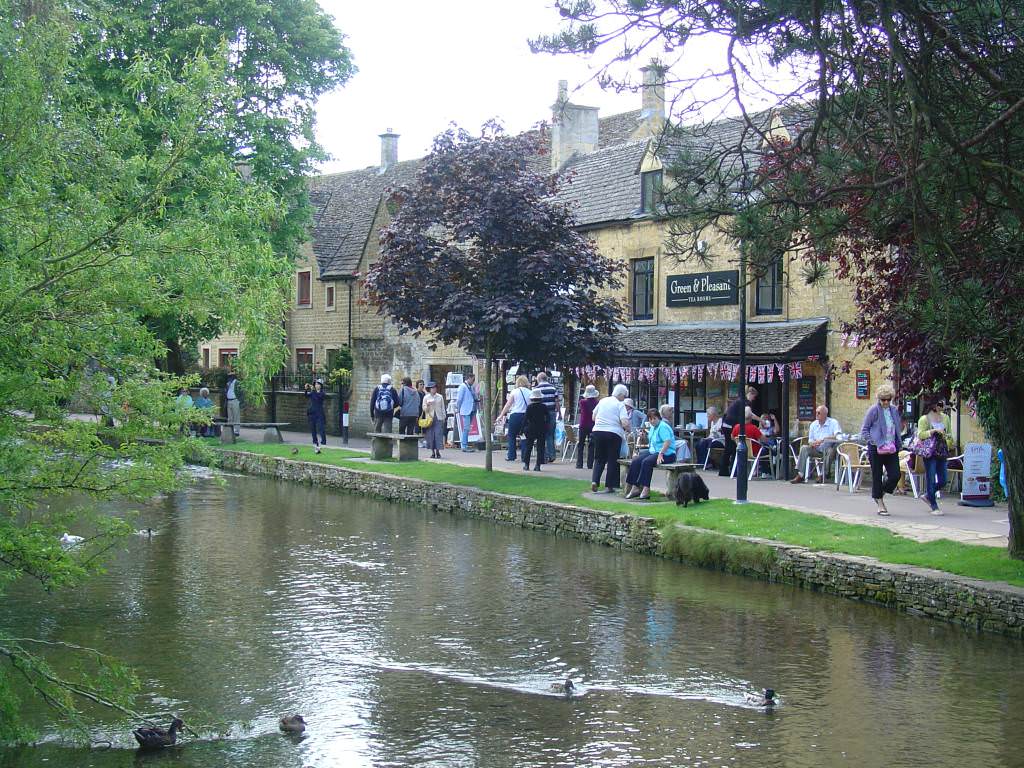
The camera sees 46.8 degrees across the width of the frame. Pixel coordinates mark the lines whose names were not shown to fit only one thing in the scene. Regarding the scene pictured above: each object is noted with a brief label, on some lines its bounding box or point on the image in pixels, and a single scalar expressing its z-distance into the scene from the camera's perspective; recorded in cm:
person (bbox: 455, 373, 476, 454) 3077
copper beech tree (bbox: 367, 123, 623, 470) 2261
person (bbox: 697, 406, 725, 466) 2600
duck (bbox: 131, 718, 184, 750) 834
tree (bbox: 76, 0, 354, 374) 3256
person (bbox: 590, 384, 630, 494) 2052
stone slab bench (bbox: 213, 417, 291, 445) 3400
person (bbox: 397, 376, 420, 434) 2914
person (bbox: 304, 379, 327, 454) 3167
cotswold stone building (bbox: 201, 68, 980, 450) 2483
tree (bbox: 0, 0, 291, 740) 755
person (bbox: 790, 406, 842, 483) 2305
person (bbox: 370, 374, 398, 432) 2995
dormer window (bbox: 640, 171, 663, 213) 2939
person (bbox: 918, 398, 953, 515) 1847
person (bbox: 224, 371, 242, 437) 3568
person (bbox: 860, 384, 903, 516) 1731
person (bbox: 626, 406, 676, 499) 1956
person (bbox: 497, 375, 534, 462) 2626
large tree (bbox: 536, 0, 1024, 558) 936
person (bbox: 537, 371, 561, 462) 2434
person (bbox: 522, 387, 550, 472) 2481
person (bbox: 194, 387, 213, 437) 3500
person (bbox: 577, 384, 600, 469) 2495
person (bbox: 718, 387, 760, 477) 2370
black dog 1828
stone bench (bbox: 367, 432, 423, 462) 2742
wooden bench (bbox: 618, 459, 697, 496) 1883
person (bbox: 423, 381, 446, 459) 2909
